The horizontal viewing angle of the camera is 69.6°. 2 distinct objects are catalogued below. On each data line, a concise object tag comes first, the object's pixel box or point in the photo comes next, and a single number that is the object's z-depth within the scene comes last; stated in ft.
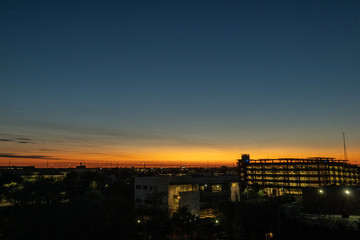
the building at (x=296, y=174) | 375.04
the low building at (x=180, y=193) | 195.23
